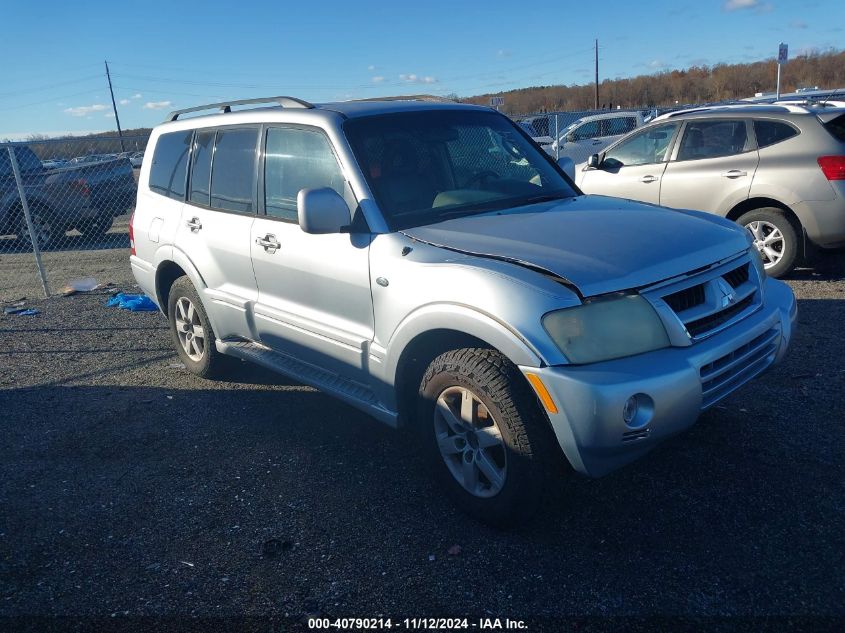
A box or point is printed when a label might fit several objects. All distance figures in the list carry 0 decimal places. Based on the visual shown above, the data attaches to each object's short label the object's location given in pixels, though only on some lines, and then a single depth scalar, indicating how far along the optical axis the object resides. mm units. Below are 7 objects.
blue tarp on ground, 8203
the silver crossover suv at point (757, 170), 6828
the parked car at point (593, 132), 16812
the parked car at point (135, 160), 14406
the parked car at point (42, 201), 12578
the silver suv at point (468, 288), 2895
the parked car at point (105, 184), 12562
